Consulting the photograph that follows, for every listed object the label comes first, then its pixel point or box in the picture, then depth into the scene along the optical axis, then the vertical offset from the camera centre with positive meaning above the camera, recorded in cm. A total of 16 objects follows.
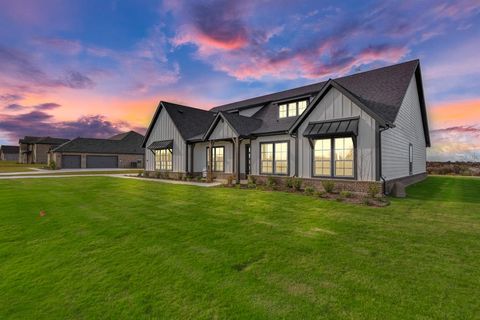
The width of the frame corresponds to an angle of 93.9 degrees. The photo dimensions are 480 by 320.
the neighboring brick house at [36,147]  6562 +440
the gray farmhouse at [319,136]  1198 +178
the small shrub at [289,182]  1399 -135
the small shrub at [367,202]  943 -175
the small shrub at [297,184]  1333 -137
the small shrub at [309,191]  1177 -160
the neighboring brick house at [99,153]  4406 +173
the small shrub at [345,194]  1092 -164
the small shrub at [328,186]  1200 -135
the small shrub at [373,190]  1091 -144
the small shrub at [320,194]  1114 -167
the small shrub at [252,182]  1486 -151
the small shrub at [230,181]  1585 -140
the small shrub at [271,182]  1459 -140
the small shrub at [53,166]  3912 -72
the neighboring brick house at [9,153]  10469 +426
